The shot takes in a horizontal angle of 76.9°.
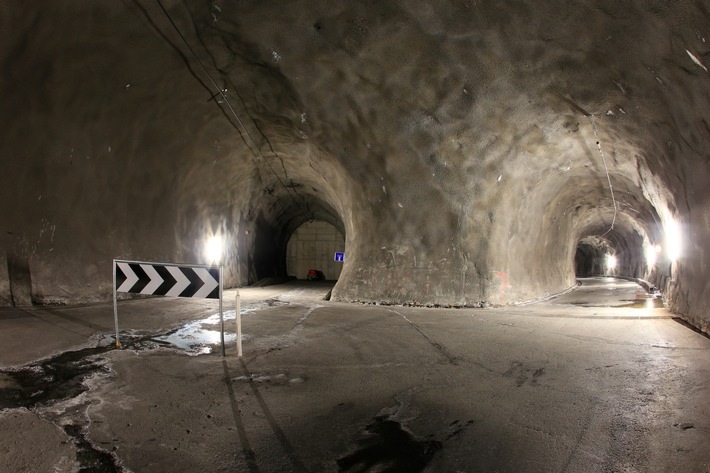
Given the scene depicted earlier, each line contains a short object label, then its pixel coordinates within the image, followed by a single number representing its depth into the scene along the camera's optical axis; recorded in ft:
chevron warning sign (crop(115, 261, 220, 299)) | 16.38
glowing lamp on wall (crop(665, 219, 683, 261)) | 25.71
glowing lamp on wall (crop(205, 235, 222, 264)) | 44.21
